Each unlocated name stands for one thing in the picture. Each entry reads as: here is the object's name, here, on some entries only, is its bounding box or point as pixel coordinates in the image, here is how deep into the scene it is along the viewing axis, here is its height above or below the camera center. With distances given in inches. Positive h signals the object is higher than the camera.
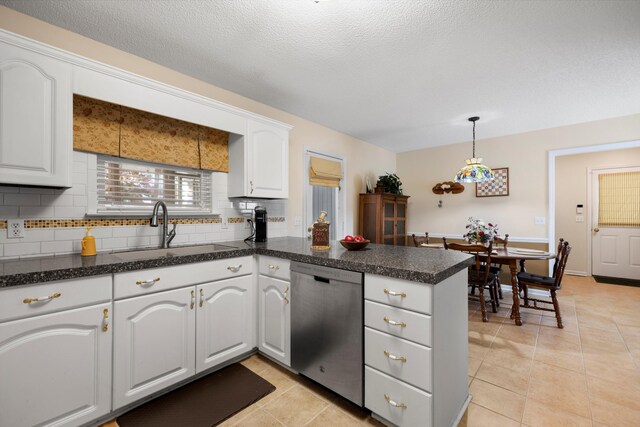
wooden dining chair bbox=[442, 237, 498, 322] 118.0 -27.5
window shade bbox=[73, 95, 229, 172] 75.6 +24.0
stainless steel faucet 81.5 -3.5
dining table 118.8 -19.7
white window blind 81.8 +8.5
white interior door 191.5 -14.3
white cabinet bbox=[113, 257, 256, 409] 63.3 -29.4
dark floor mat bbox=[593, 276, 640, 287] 185.4 -46.1
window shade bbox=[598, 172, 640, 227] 191.6 +10.8
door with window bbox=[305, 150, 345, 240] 147.0 +13.5
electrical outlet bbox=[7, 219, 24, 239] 66.0 -3.9
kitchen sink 72.0 -11.4
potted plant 184.9 +19.9
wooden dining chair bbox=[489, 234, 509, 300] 147.1 -17.0
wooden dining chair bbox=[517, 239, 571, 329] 115.4 -28.9
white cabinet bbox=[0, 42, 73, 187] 58.4 +20.9
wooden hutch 175.0 -2.9
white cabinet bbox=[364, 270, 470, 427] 52.9 -28.3
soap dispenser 72.5 -8.9
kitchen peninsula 51.8 -23.5
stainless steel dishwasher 63.9 -28.9
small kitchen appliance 108.7 -4.4
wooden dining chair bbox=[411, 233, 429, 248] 149.6 -15.9
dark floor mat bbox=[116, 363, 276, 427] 63.3 -47.6
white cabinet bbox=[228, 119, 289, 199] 102.1 +19.6
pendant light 137.9 +20.9
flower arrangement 136.9 -9.6
